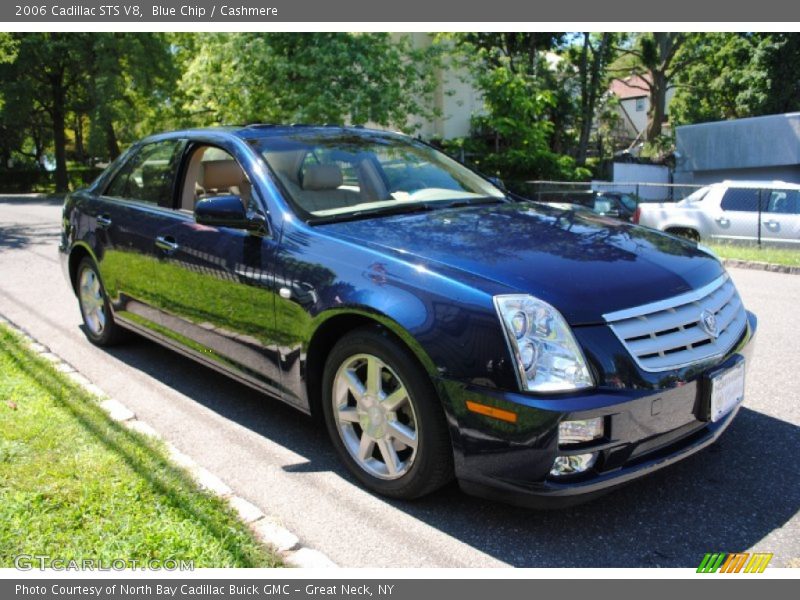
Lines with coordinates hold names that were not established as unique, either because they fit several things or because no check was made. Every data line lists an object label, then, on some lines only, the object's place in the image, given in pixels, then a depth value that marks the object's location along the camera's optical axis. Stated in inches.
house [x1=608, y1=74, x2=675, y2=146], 2669.8
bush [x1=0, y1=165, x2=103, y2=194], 1742.1
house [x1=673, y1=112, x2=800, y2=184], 1100.5
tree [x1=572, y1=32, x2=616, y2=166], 1339.8
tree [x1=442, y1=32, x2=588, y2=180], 1006.4
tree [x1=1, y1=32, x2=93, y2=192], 1315.2
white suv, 501.4
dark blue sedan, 108.5
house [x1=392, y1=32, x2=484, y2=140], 1229.7
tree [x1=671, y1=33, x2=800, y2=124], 1354.6
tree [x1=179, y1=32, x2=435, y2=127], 756.0
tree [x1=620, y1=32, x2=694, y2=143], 1622.8
